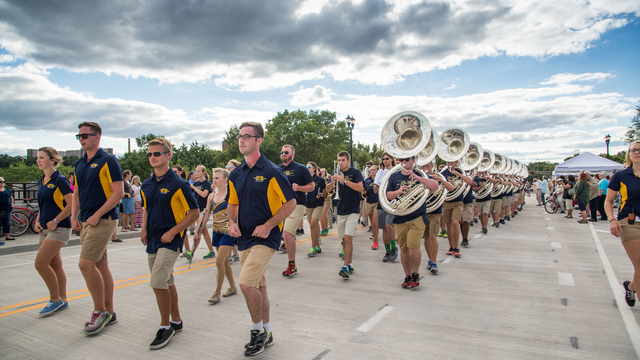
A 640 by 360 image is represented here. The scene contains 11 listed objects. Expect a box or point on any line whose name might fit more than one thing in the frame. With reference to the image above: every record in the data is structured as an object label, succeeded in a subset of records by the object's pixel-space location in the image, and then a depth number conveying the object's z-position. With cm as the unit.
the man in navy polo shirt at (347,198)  639
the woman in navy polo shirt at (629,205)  395
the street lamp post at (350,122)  2472
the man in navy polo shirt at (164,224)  364
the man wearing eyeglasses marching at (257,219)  333
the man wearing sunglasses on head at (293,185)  618
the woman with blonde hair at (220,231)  491
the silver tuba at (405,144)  544
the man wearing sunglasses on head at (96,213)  396
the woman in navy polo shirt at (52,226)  435
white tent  2253
